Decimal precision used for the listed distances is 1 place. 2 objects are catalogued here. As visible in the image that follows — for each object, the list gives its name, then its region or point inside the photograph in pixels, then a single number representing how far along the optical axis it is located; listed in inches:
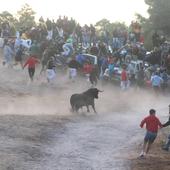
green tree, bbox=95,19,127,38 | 4380.9
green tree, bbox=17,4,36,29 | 3688.0
